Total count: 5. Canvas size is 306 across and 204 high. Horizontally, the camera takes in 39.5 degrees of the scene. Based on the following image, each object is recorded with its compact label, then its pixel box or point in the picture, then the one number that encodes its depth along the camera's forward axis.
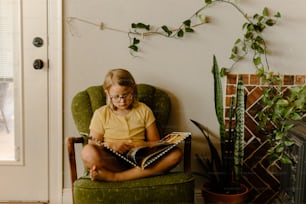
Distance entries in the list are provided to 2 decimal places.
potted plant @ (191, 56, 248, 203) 2.57
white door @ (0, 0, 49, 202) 2.70
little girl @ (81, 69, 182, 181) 2.24
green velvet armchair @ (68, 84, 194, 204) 2.14
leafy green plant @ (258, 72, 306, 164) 2.50
